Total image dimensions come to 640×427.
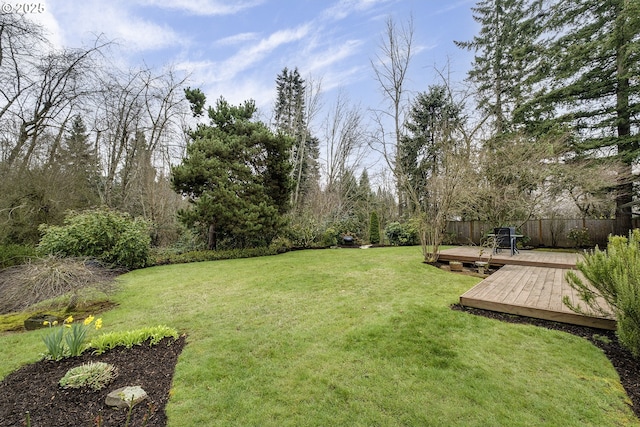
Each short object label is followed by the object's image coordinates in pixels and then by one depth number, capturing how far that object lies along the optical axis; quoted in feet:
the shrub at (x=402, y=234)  40.70
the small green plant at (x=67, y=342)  8.20
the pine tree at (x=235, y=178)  30.37
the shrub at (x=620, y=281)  7.87
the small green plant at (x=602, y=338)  9.70
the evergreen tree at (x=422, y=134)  53.31
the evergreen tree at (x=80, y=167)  31.12
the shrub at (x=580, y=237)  31.78
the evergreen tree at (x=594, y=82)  28.77
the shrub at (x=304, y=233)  39.78
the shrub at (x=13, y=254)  20.03
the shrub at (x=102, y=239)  22.52
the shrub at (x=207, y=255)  28.99
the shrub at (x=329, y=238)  41.01
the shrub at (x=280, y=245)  35.58
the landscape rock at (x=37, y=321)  11.78
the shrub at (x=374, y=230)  43.32
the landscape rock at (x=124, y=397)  6.42
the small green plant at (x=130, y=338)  9.01
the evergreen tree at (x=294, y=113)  55.31
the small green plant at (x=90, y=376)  6.97
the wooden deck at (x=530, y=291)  11.17
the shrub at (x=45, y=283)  11.68
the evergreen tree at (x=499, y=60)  41.70
